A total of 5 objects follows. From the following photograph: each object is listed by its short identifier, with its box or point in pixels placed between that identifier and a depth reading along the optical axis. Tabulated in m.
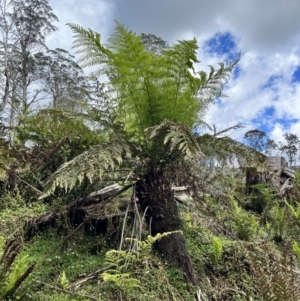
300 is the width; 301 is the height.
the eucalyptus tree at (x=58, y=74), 21.86
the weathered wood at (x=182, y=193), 4.92
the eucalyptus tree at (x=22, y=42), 19.47
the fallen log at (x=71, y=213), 3.71
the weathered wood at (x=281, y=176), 7.06
